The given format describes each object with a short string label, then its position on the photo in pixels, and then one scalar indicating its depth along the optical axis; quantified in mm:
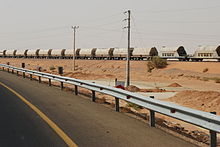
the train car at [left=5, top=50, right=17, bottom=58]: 117125
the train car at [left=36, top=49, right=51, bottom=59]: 103481
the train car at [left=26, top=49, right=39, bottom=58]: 108462
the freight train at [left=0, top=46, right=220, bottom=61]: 69125
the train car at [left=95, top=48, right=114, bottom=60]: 83312
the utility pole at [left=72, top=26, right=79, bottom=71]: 61094
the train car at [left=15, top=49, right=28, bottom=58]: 113106
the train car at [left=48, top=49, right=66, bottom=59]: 97456
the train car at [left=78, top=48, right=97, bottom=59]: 88500
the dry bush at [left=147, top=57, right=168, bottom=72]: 63869
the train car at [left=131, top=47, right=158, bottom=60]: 75875
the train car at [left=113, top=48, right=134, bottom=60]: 78812
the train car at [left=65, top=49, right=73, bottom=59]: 93750
